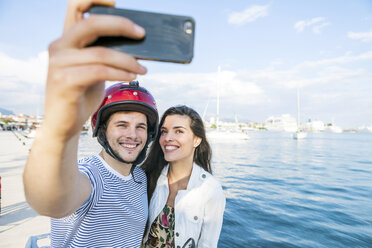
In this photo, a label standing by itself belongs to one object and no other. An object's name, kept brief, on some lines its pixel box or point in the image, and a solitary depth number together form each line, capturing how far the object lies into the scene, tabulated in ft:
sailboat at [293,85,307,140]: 200.23
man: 2.27
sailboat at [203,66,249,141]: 184.47
